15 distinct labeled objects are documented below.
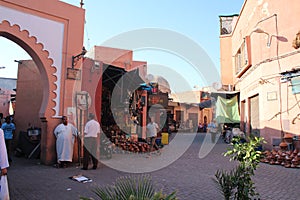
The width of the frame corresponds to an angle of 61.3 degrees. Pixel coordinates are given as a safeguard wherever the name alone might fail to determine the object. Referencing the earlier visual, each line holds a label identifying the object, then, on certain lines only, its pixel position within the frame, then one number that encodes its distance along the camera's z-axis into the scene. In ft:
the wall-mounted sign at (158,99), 48.34
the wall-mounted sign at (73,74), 28.08
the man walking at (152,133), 37.73
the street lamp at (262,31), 36.74
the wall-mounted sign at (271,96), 34.43
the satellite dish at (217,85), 66.03
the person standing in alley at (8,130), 29.81
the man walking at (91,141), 24.91
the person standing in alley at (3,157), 12.12
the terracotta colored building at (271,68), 32.40
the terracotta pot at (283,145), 31.48
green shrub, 10.85
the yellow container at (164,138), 52.25
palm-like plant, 6.91
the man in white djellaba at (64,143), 25.67
